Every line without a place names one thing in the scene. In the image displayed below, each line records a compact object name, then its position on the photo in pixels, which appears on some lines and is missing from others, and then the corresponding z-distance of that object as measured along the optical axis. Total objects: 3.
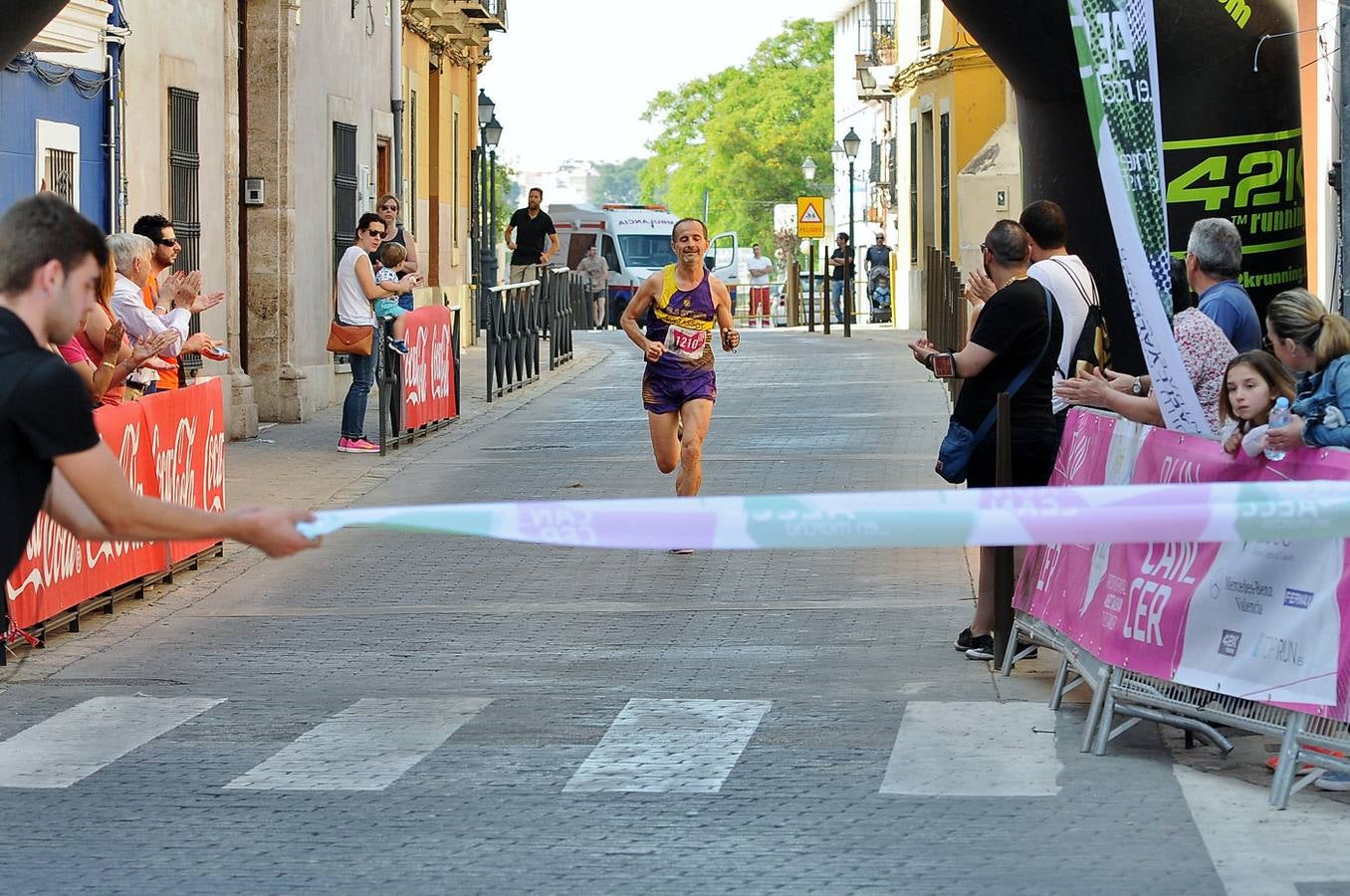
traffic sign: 46.33
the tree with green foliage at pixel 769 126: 102.44
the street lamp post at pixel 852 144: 50.25
